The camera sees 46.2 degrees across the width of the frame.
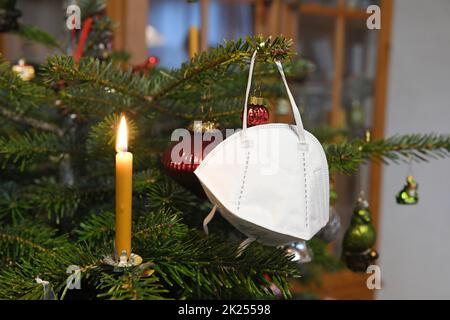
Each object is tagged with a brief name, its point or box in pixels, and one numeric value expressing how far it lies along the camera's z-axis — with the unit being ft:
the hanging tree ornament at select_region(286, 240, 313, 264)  1.98
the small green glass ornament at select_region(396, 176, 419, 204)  2.30
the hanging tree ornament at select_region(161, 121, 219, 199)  1.49
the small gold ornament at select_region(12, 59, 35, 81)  2.06
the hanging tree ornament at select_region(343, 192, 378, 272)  2.14
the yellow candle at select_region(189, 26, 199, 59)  2.30
